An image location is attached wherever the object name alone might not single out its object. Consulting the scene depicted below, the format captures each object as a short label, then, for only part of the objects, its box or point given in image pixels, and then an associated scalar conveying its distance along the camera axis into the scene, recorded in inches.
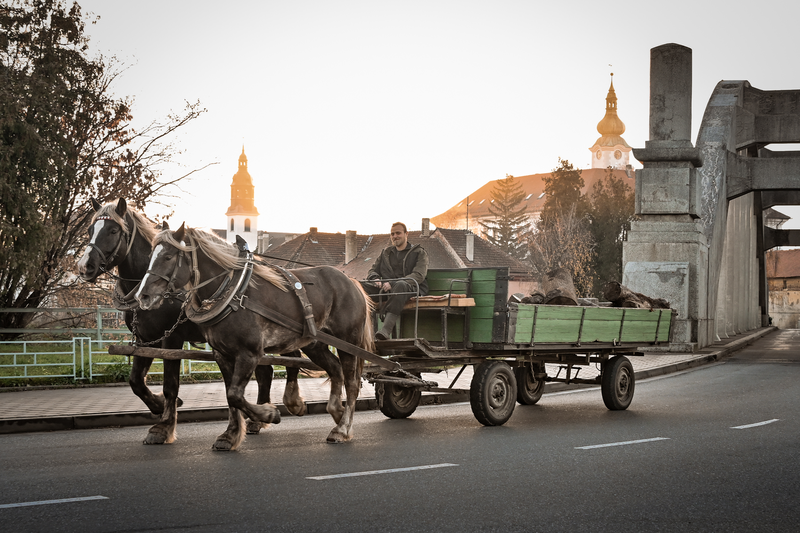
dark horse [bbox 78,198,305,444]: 347.6
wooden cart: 398.6
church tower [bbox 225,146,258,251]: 6417.3
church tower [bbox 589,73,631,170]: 5925.2
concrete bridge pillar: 945.5
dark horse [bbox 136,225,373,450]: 319.3
